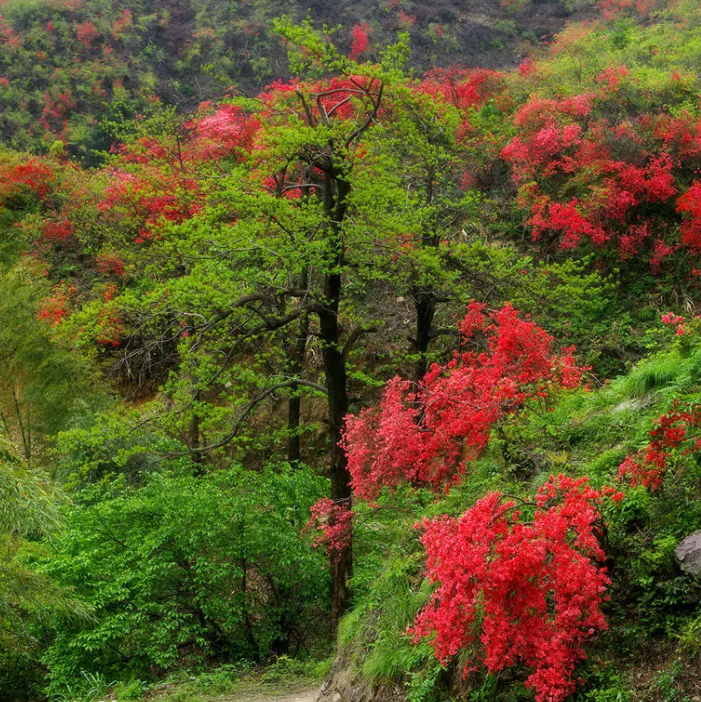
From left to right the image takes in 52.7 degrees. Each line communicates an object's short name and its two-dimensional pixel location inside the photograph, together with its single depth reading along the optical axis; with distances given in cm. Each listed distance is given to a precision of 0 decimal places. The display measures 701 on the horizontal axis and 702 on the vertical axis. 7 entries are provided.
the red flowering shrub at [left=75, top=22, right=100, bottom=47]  3027
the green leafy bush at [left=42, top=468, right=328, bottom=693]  876
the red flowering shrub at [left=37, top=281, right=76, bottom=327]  1513
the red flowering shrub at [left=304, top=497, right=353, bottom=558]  856
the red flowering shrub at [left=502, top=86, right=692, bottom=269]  1417
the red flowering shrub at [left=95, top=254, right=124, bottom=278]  1842
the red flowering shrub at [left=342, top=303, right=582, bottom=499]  690
